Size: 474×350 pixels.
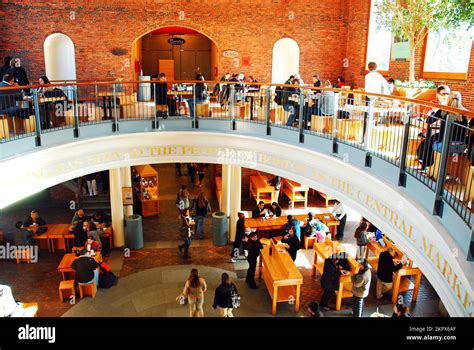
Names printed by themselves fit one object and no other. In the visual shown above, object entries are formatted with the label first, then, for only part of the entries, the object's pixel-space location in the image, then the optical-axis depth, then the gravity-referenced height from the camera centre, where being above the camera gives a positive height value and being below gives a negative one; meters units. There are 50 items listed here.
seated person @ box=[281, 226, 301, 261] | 12.62 -4.73
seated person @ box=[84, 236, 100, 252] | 12.51 -4.86
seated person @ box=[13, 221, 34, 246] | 14.09 -5.23
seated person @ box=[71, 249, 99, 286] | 11.41 -5.02
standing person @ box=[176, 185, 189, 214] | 15.00 -4.24
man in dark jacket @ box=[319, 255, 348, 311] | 10.84 -4.83
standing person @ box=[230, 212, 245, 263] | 13.48 -5.06
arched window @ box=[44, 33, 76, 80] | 17.06 +0.55
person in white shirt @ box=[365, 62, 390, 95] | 9.81 -0.13
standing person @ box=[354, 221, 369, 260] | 12.82 -4.62
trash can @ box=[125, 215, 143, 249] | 14.94 -5.30
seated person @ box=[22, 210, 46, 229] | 14.38 -4.80
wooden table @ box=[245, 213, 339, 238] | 15.10 -5.02
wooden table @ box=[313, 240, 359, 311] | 11.27 -4.97
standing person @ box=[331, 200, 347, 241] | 15.56 -4.90
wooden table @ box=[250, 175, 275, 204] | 17.73 -4.57
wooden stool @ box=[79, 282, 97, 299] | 12.01 -5.81
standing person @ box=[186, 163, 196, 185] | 21.28 -4.62
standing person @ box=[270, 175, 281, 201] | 17.54 -4.32
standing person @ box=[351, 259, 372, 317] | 10.09 -4.65
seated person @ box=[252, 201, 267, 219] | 15.55 -4.73
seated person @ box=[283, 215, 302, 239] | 13.05 -4.36
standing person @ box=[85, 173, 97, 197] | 17.84 -4.54
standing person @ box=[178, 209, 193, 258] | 13.73 -4.73
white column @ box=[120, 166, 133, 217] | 16.23 -3.77
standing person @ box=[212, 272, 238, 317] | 9.55 -4.68
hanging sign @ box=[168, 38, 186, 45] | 18.84 +1.34
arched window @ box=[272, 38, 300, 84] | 18.44 +0.61
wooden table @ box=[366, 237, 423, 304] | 11.45 -5.27
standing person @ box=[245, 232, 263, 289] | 12.11 -4.91
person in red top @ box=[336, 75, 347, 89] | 16.48 -0.28
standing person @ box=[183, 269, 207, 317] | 9.55 -4.61
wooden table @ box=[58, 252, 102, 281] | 12.24 -5.28
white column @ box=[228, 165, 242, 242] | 15.45 -4.23
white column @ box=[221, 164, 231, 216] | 16.23 -4.23
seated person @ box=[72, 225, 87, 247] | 13.21 -4.81
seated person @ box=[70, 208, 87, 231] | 13.67 -4.53
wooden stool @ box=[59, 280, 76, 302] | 11.67 -5.66
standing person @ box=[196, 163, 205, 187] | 20.86 -4.57
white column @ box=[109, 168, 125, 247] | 14.84 -4.48
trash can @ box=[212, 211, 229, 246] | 15.22 -5.24
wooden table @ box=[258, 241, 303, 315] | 11.09 -5.01
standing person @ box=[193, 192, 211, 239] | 14.94 -4.66
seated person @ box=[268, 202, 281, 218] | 15.77 -4.73
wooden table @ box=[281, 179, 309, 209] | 18.00 -4.80
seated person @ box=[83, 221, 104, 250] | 13.30 -4.75
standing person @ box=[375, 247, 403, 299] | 11.21 -4.83
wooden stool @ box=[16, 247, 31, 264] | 13.82 -5.64
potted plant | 12.06 -0.35
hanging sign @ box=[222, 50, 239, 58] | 17.69 +0.78
